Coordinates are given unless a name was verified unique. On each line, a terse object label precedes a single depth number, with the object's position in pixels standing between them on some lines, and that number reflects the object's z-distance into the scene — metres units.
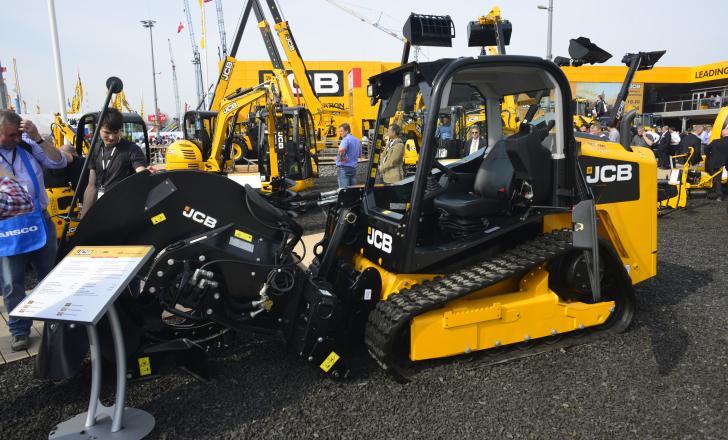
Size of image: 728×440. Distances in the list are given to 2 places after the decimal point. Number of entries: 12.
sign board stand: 2.24
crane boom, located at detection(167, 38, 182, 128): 45.36
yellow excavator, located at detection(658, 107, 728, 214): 9.18
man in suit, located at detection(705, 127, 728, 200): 10.20
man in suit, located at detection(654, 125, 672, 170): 15.65
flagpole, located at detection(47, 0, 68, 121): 11.92
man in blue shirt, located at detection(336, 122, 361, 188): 10.76
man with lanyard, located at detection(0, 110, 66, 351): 3.51
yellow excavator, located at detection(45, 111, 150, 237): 6.48
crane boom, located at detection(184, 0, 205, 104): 37.95
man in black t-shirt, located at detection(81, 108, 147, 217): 4.30
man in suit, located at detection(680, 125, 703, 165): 12.83
